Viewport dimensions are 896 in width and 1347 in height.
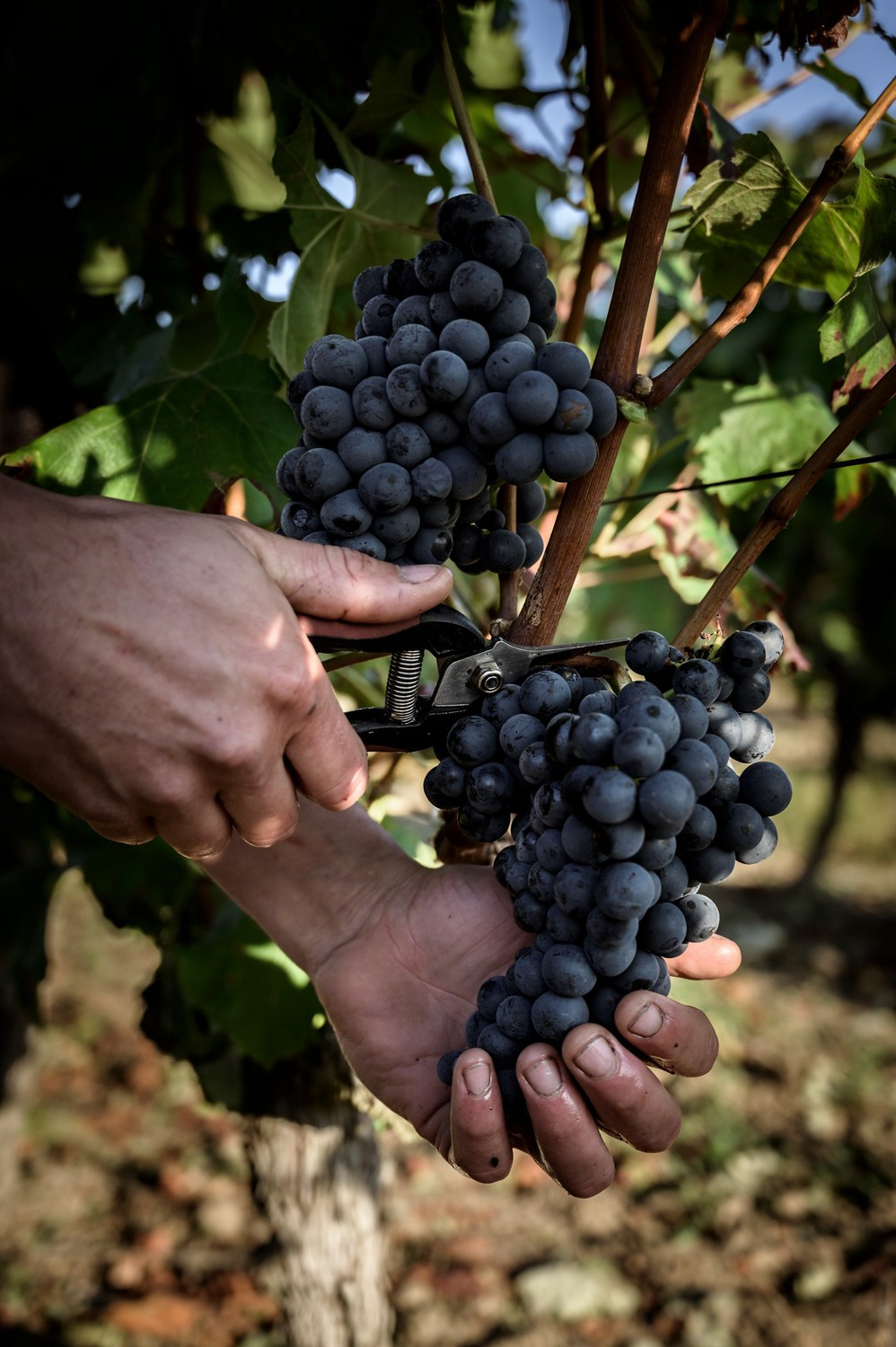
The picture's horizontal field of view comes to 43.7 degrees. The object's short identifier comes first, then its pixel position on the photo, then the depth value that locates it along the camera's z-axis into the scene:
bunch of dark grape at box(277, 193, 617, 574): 0.35
